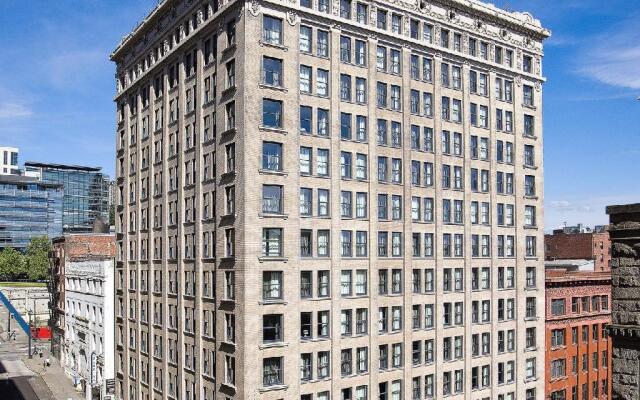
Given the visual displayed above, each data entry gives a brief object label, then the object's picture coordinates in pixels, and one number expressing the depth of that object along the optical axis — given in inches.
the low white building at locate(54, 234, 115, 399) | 3213.6
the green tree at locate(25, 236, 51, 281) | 6973.4
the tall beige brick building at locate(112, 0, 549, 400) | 1908.2
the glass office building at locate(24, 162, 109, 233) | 7334.2
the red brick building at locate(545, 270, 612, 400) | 2753.4
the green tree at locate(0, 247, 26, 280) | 6988.2
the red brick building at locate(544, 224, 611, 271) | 4138.8
